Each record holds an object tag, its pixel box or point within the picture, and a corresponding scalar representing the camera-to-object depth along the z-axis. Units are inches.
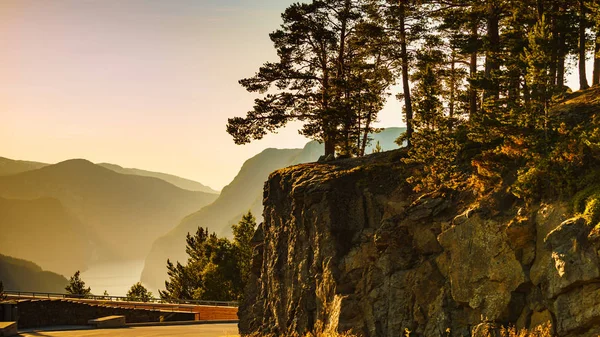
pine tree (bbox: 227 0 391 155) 1291.8
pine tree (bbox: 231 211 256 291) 2898.6
